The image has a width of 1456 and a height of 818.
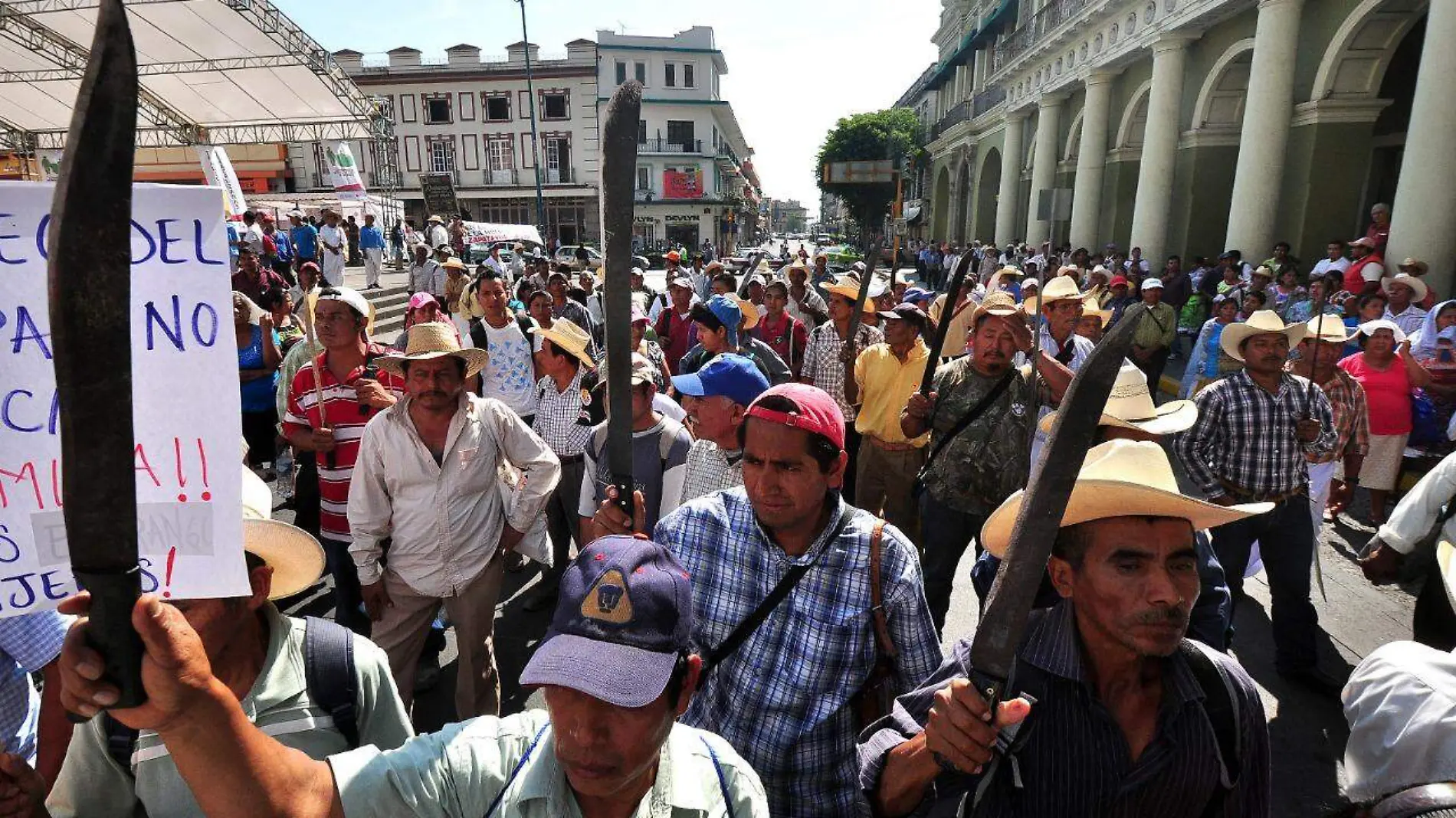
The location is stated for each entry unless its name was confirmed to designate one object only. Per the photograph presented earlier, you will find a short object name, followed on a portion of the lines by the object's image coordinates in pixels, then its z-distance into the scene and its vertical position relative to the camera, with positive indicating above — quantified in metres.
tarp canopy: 19.94 +4.41
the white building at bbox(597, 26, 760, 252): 53.06 +7.40
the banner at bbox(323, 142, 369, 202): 21.89 +1.62
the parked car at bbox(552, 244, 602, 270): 19.93 -0.60
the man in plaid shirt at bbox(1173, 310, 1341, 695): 3.82 -1.02
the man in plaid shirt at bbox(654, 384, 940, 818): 1.97 -0.92
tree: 56.81 +6.89
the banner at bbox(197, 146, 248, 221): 9.43 +0.74
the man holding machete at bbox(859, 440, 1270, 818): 1.62 -0.96
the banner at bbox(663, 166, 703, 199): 53.59 +3.58
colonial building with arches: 9.78 +2.16
